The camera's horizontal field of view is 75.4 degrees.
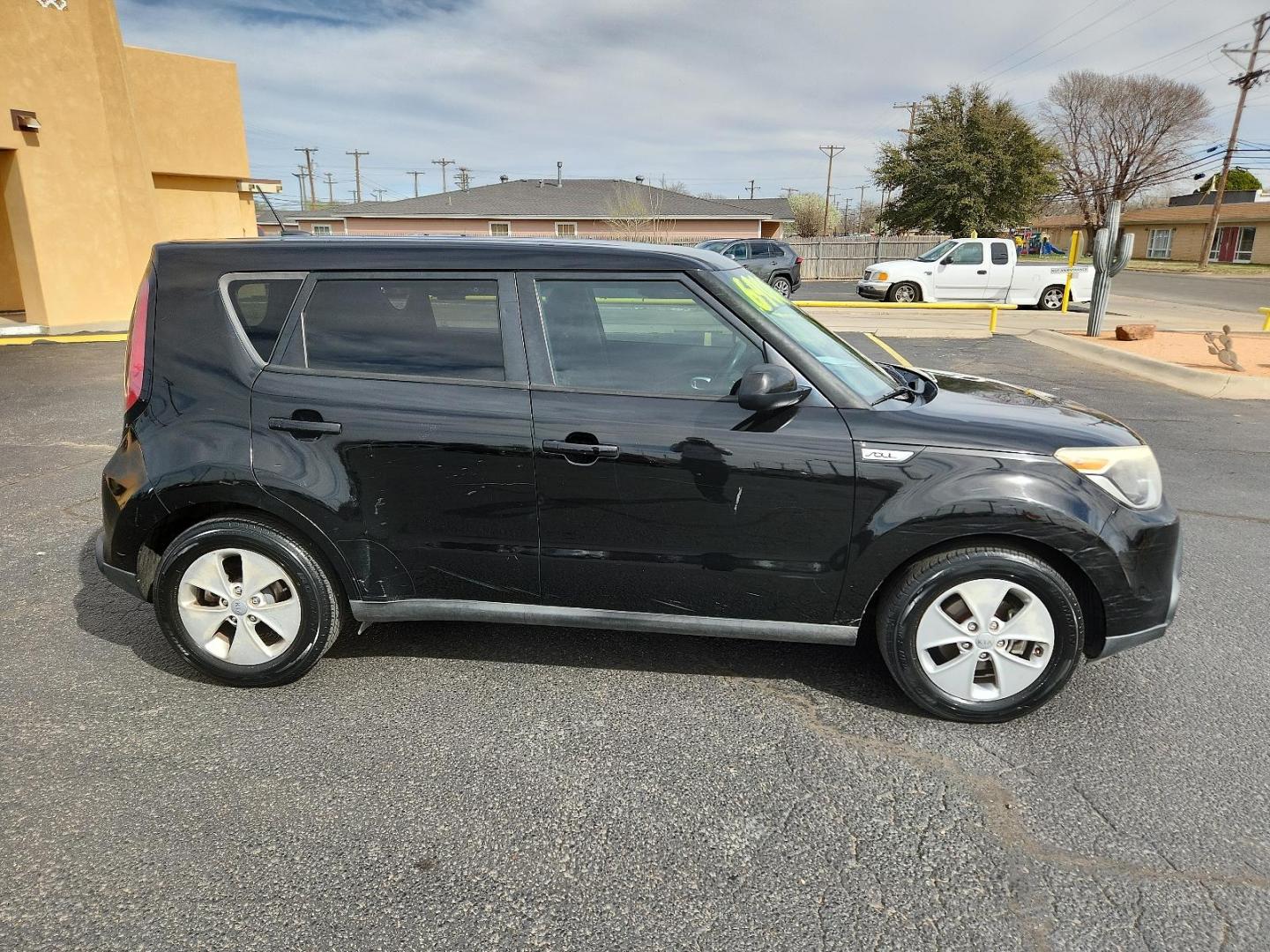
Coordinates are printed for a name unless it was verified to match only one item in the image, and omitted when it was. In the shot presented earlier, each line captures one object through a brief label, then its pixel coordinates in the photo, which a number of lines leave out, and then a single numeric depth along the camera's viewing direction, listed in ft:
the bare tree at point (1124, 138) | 201.26
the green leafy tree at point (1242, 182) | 244.63
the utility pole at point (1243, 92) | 161.38
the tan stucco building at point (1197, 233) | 185.26
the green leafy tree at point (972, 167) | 135.33
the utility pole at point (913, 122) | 143.08
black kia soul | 9.92
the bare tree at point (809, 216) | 261.65
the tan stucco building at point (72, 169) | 44.14
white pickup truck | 69.15
